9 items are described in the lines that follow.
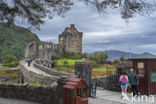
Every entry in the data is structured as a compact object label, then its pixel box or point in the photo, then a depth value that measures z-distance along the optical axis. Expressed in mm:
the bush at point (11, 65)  47125
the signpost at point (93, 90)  10188
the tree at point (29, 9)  8914
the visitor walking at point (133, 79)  9828
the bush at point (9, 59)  60484
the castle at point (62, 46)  71162
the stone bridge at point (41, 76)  13516
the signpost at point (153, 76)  10836
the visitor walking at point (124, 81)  9549
